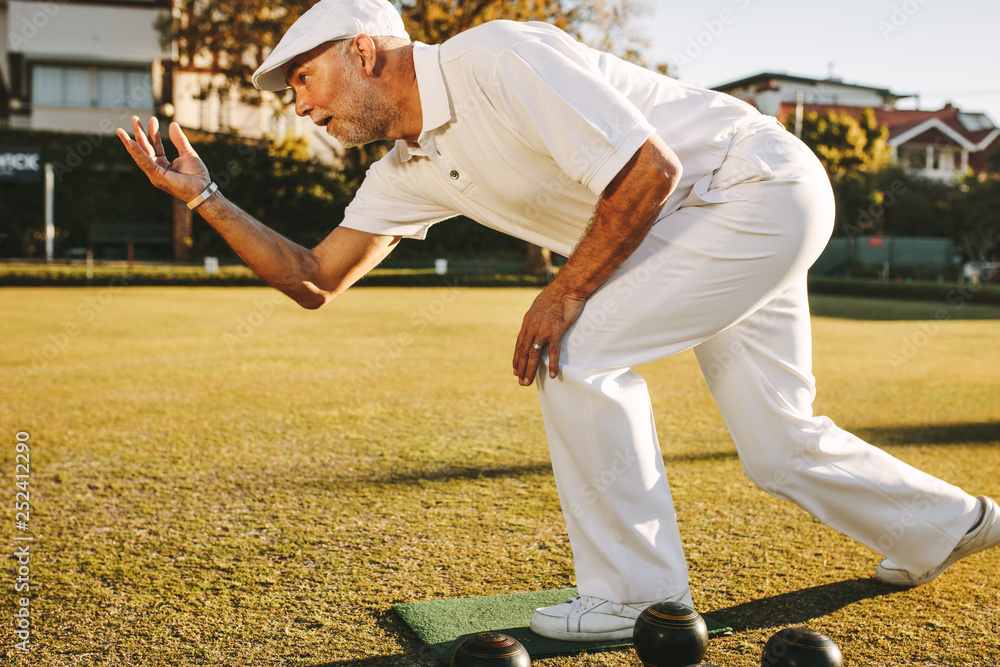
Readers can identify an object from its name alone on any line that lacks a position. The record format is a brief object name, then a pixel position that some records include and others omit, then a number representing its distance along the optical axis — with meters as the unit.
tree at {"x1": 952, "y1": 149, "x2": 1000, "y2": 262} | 31.98
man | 2.14
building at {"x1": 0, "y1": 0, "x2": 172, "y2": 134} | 34.00
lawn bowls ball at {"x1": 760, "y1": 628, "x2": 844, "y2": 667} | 1.76
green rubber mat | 2.24
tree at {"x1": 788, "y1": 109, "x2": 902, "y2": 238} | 36.59
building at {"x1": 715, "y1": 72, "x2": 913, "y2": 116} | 58.88
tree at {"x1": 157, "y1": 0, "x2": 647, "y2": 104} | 24.88
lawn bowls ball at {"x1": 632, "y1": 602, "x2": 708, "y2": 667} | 1.86
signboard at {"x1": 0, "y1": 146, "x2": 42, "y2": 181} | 24.30
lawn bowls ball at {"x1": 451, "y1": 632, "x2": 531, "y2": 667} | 1.73
